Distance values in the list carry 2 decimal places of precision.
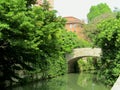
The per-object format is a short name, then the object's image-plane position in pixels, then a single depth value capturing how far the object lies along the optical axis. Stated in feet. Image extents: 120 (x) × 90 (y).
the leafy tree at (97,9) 132.62
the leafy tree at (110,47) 38.04
